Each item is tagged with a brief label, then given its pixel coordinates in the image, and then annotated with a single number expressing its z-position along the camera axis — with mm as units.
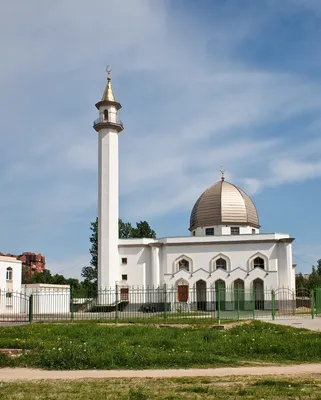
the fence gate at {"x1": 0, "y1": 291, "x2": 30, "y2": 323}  38969
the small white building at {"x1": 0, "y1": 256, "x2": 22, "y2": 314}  39594
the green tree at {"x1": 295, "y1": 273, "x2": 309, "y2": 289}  62831
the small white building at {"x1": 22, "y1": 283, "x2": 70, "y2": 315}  37816
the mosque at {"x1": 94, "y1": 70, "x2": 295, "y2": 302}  43938
